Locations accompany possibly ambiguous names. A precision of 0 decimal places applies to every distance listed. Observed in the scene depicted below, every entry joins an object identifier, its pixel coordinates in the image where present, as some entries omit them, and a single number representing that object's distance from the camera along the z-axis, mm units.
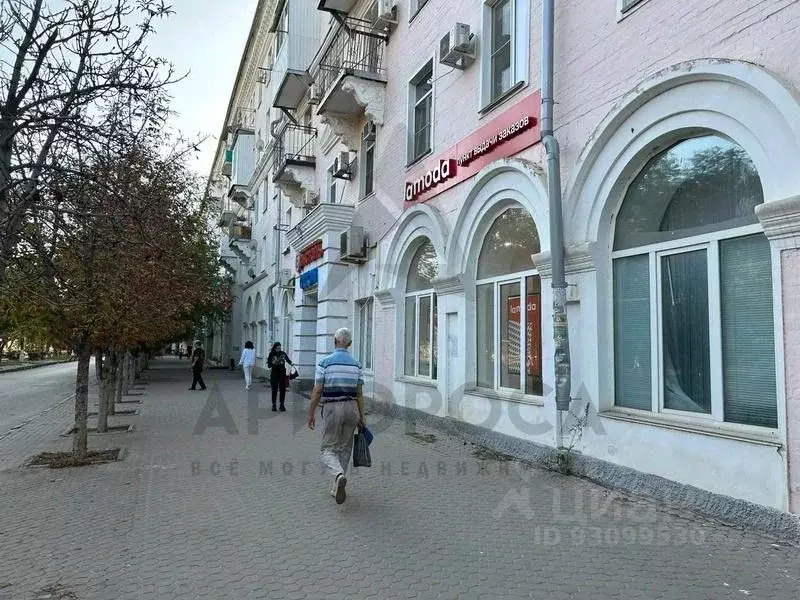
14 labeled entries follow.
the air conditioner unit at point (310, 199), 19609
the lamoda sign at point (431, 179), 10242
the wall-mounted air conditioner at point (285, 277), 21756
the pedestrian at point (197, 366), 21531
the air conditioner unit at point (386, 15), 13289
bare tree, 4867
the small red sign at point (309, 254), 16312
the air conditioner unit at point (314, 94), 17250
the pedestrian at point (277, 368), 13984
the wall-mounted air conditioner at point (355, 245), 14141
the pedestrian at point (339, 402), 6020
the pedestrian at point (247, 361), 20094
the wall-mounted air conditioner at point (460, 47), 9789
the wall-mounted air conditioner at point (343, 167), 15898
